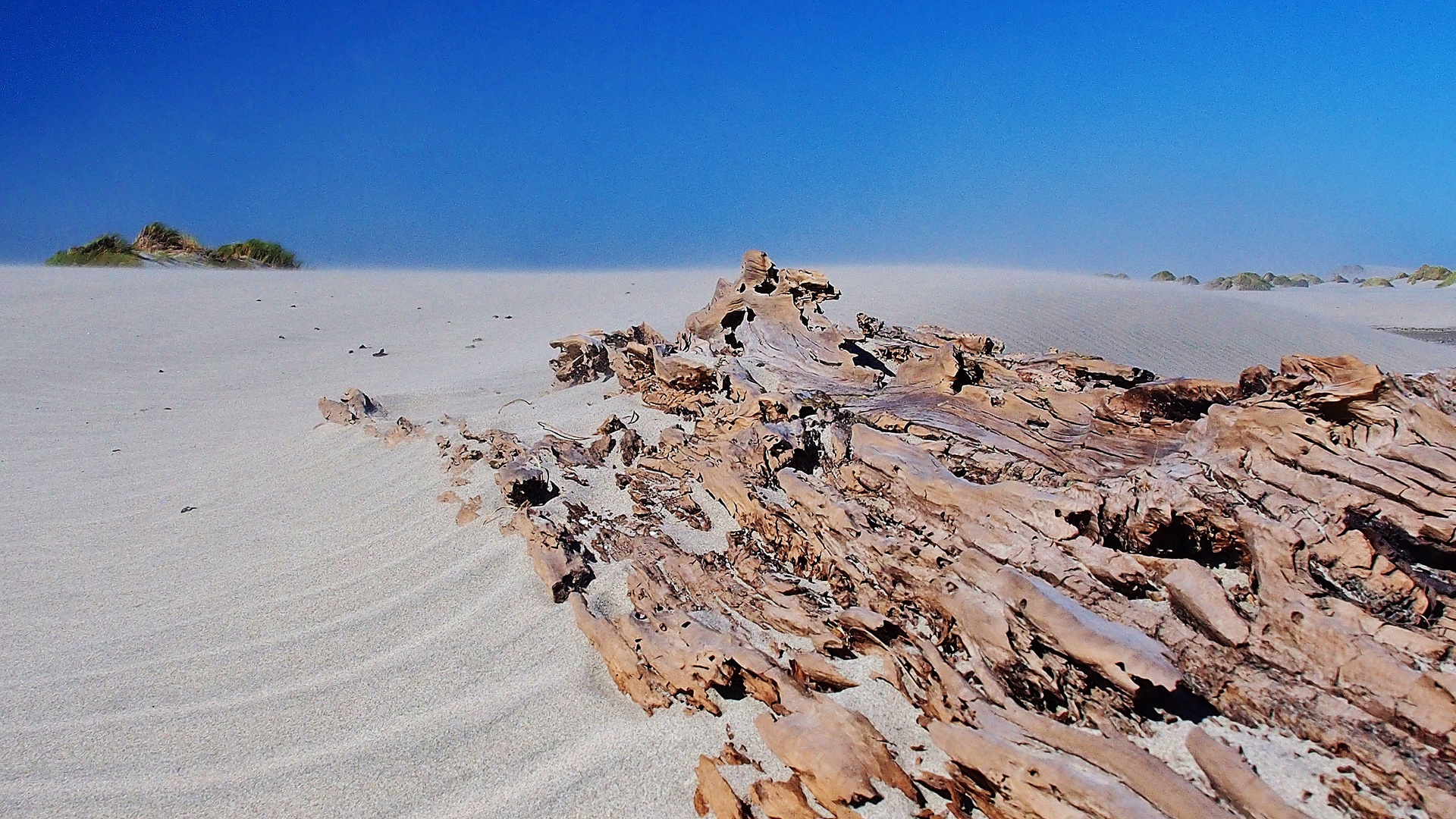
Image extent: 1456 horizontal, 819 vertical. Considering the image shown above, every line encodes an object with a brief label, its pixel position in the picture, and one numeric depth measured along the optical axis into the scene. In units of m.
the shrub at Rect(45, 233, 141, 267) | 19.60
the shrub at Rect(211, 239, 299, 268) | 21.45
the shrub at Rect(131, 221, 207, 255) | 21.20
